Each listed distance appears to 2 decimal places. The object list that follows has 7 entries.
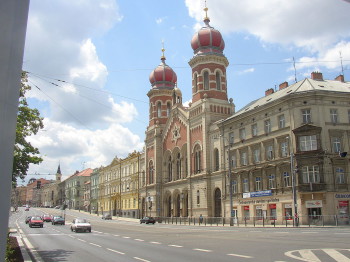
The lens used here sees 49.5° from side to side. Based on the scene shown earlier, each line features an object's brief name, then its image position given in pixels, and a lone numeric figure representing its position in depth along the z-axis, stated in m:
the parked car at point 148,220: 57.34
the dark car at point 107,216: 74.56
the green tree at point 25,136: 17.33
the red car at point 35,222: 42.94
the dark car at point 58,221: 49.75
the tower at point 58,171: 178.12
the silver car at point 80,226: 33.53
